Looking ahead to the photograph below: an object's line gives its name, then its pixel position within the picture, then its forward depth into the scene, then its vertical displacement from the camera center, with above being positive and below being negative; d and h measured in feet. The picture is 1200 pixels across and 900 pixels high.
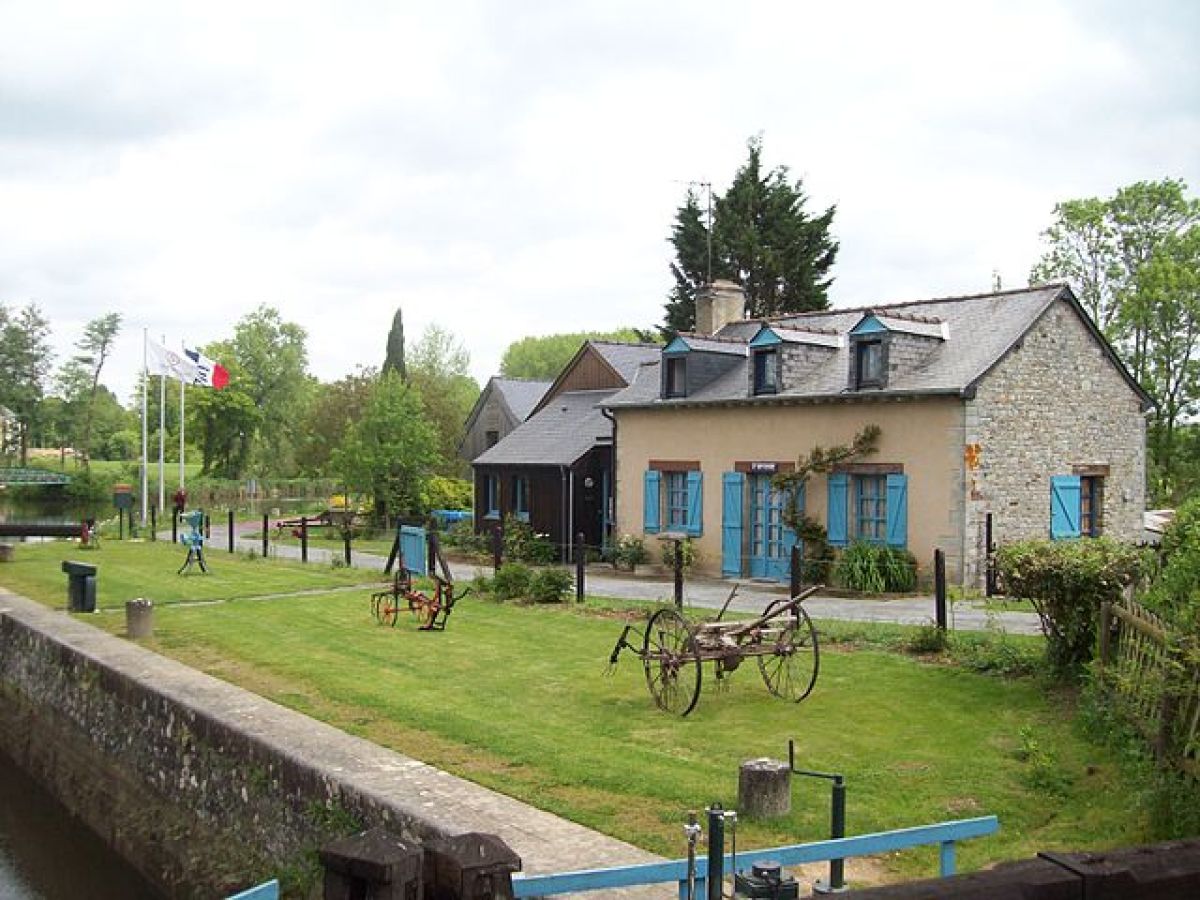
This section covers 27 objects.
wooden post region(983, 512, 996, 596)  57.11 -4.52
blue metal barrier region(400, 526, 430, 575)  61.67 -3.86
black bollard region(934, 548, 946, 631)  45.09 -4.42
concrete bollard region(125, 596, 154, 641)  52.54 -6.30
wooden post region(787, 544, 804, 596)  50.98 -4.44
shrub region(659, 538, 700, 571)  80.18 -5.41
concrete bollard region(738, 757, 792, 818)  25.45 -6.85
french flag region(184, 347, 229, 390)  128.36 +11.82
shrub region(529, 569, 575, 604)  61.11 -5.69
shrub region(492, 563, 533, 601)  62.49 -5.64
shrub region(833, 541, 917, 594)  66.74 -5.41
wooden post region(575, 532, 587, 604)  60.90 -4.84
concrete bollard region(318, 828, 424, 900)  13.50 -4.55
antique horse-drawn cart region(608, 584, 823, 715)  34.99 -5.32
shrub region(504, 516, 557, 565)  91.91 -5.66
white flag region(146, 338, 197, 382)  126.61 +12.44
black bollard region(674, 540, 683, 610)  54.49 -5.14
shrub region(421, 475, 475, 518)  123.34 -1.74
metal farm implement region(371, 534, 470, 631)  53.93 -6.06
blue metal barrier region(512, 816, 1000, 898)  15.16 -5.28
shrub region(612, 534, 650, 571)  83.71 -5.49
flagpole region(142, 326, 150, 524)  132.12 +1.35
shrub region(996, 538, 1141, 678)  35.78 -3.34
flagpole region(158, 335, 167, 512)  131.73 +4.18
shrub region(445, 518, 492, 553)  97.55 -5.22
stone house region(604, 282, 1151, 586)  66.59 +2.87
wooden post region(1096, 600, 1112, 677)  32.78 -4.36
